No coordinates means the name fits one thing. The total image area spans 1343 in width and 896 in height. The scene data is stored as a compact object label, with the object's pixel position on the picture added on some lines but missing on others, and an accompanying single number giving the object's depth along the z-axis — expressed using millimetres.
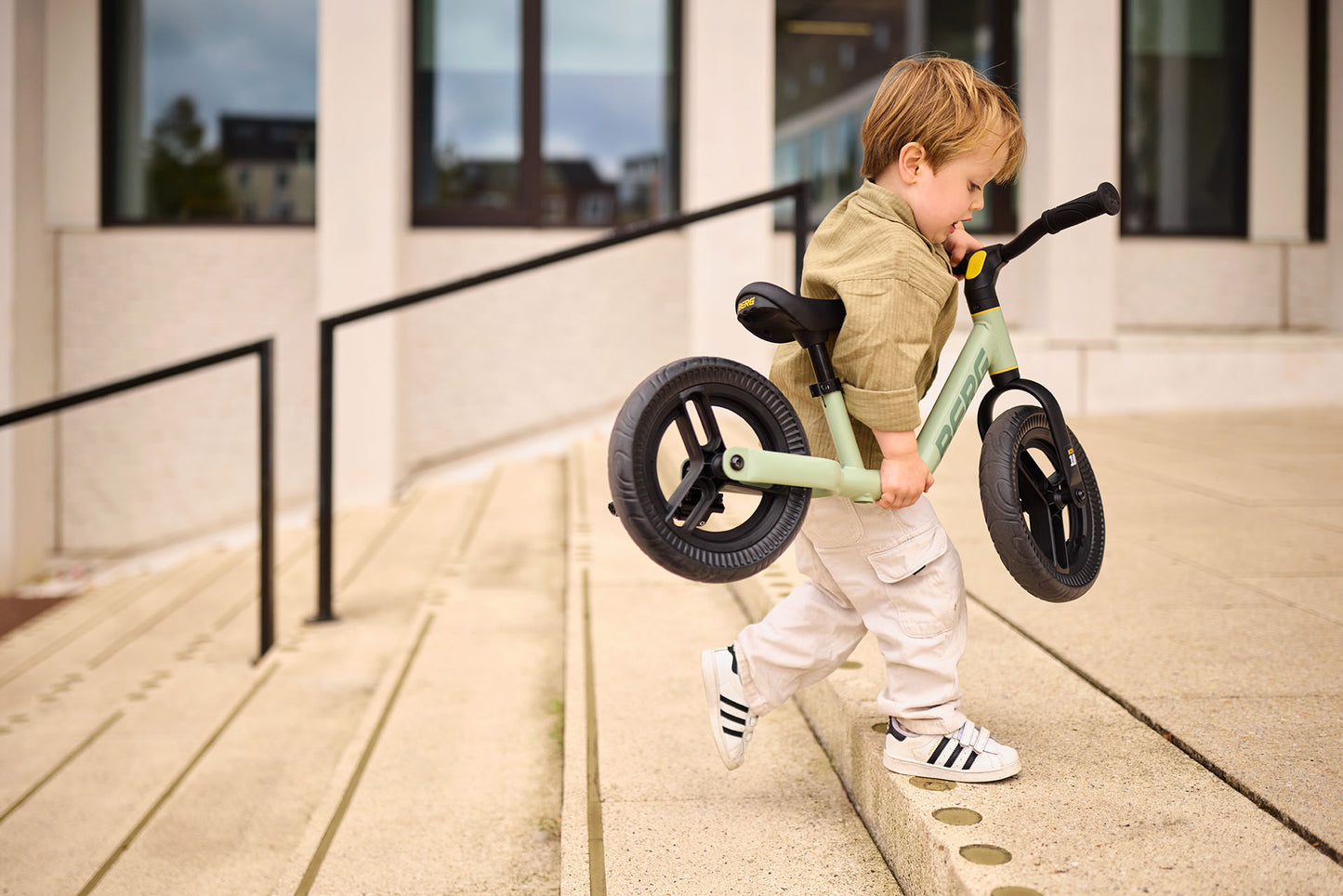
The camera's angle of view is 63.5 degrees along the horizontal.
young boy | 1396
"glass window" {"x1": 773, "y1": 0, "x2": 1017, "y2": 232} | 7443
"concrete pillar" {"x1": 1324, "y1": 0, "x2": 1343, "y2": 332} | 6586
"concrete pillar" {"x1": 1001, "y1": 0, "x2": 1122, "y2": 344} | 6164
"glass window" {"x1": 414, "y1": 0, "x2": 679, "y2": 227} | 7000
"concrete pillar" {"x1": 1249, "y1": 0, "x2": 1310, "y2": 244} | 7184
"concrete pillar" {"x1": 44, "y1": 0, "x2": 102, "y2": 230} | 6531
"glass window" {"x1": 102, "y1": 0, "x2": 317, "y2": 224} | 6867
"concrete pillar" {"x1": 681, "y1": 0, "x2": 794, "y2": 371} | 6000
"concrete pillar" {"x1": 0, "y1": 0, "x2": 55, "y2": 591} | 5922
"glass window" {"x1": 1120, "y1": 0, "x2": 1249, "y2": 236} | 7344
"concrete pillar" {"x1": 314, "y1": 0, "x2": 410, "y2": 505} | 5840
